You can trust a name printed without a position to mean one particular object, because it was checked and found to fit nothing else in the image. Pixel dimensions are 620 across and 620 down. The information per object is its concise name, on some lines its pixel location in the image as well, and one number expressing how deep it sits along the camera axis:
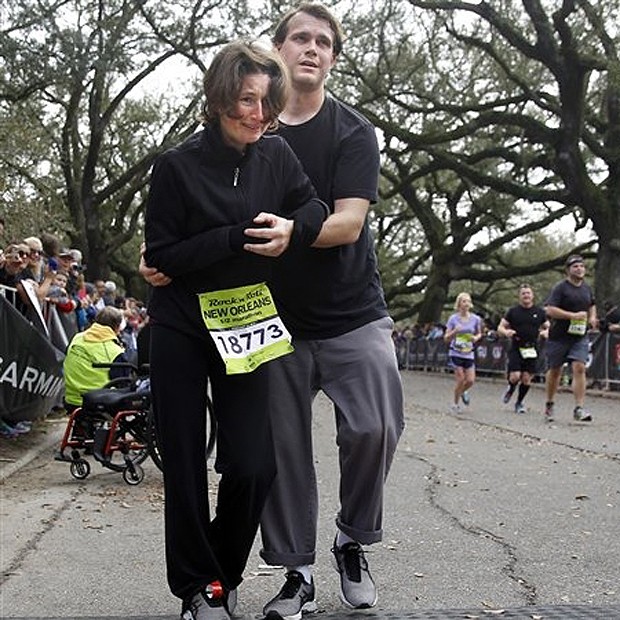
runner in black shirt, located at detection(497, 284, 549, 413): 14.14
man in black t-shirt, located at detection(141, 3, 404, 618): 3.55
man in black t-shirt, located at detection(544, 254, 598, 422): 12.11
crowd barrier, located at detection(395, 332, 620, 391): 18.30
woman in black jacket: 3.20
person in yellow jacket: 8.10
